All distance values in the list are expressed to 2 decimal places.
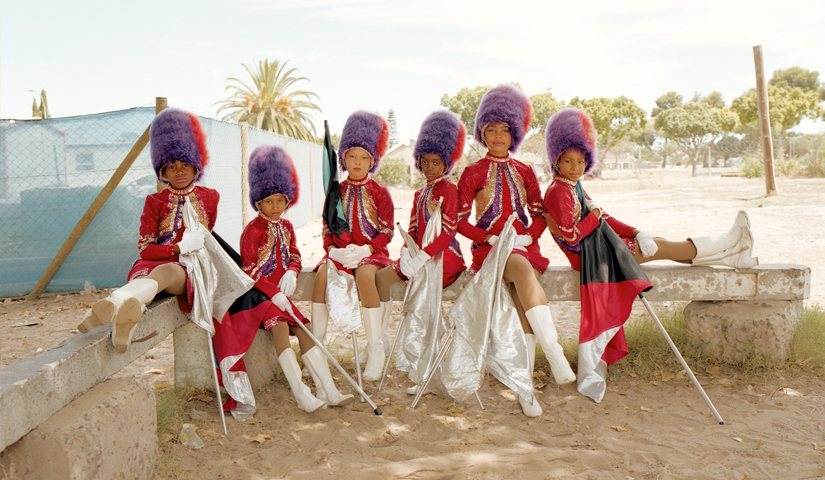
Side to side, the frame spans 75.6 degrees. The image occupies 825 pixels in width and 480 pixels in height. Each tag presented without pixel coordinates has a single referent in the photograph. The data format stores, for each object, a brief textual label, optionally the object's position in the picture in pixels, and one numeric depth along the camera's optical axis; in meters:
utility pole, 11.08
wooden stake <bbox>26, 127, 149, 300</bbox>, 5.38
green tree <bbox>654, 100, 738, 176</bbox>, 37.59
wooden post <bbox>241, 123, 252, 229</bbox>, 7.18
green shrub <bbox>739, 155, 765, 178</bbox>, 20.08
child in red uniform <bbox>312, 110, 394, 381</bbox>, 3.43
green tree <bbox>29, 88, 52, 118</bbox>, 25.20
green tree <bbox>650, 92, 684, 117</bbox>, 67.25
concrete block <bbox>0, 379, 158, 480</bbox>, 1.89
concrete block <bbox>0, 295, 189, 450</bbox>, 1.81
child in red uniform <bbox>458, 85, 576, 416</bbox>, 3.39
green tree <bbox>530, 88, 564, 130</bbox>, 32.53
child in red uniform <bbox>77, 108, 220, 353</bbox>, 2.97
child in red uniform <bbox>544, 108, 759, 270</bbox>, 3.31
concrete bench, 3.34
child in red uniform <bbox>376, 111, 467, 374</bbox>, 3.38
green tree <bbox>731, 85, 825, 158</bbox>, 29.47
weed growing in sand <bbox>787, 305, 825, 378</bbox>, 3.42
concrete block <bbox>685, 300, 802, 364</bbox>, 3.41
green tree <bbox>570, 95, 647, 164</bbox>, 34.72
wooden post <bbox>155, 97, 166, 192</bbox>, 4.89
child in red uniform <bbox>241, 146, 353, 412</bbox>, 3.09
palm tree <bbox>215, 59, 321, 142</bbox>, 25.86
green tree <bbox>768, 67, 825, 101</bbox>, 42.53
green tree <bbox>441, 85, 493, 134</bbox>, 31.80
